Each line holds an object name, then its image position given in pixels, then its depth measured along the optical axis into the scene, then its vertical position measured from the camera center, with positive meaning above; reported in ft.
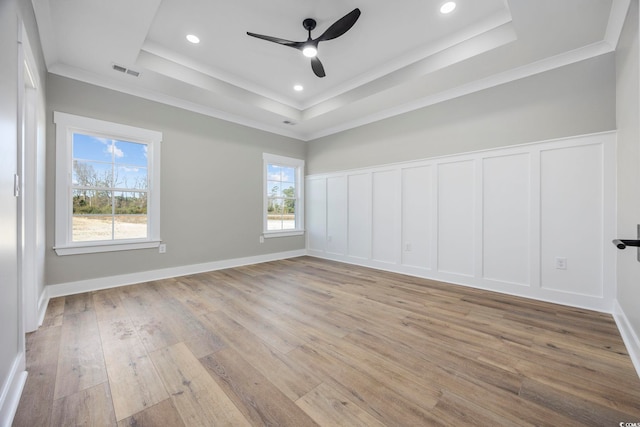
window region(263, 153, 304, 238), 16.74 +1.16
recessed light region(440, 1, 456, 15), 7.99 +6.48
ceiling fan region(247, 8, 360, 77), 7.57 +5.62
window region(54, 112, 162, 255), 9.98 +1.14
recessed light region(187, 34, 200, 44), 9.51 +6.48
